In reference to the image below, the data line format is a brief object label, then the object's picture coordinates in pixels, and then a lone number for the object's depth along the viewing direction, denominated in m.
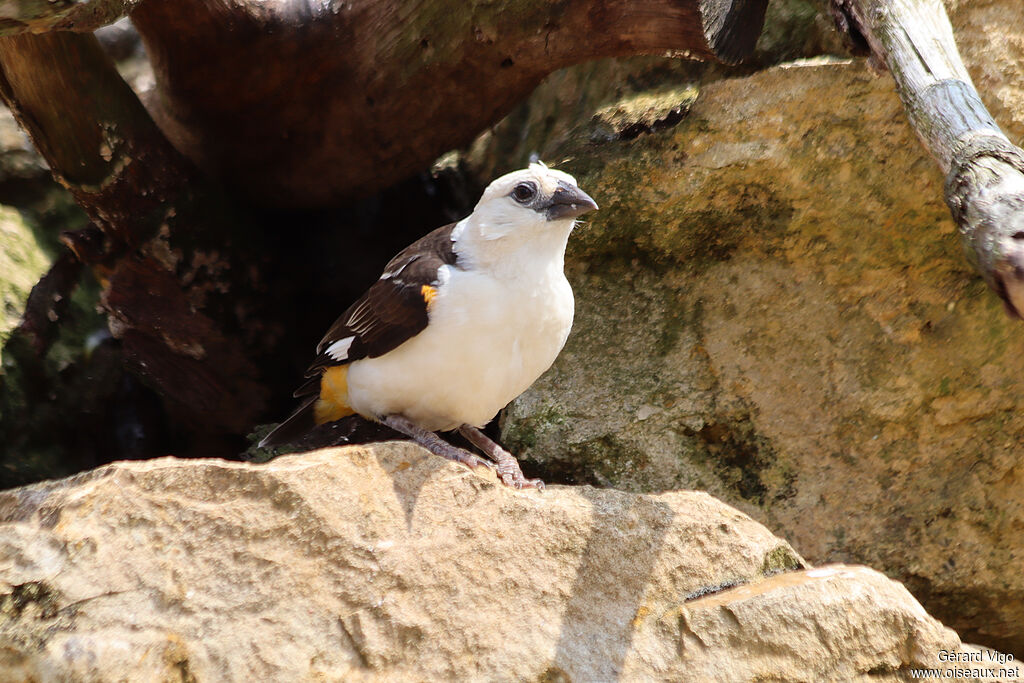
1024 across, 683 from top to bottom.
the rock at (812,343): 10.08
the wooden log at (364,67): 10.05
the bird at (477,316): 8.58
